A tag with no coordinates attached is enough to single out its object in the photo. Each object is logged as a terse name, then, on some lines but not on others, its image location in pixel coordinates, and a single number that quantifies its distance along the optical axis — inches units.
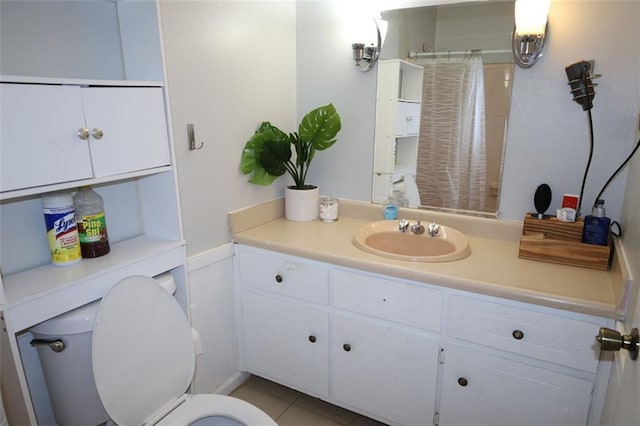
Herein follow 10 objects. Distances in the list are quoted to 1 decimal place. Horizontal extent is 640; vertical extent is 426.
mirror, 66.0
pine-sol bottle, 53.5
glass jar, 80.0
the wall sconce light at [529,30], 59.4
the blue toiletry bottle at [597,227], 56.5
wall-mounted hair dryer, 57.6
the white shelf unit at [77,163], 42.6
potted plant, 73.6
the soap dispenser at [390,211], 76.7
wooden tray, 56.6
